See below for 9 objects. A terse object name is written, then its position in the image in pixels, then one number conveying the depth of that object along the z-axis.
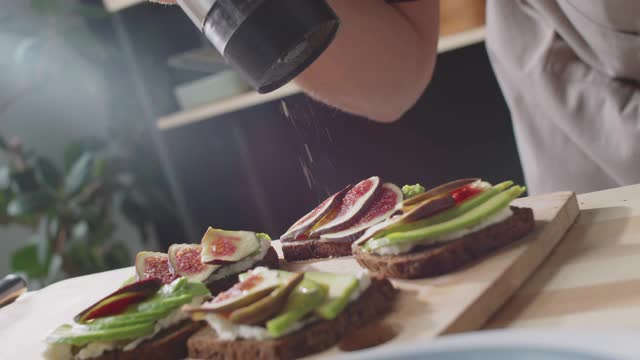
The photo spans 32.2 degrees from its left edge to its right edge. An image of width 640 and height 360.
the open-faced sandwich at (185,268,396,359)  0.54
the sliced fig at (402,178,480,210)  0.62
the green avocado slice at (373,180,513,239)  0.60
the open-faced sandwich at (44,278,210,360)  0.60
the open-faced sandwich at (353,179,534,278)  0.59
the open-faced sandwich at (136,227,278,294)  0.70
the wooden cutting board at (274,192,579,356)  0.53
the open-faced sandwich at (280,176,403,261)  0.70
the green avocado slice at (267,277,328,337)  0.53
